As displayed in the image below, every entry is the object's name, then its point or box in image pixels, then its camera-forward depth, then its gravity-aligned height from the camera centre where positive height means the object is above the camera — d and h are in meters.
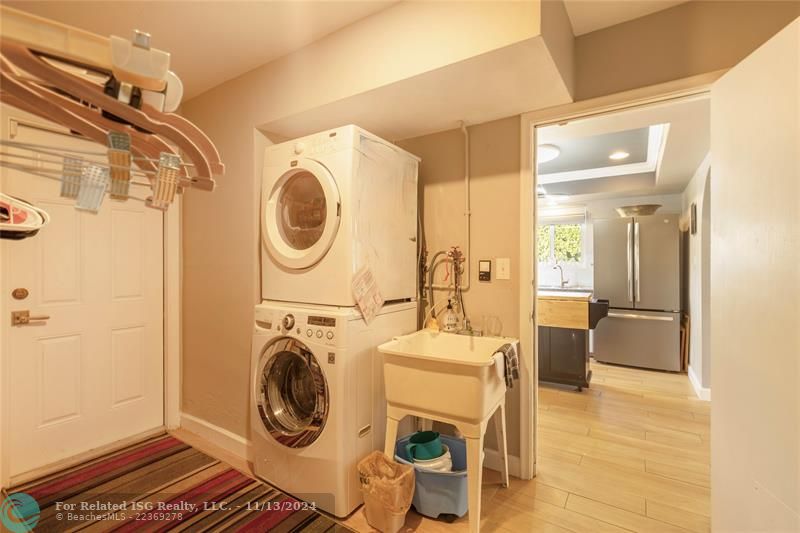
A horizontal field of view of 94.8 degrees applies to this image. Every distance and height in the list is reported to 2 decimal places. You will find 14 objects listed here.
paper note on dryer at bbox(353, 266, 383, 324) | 1.82 -0.13
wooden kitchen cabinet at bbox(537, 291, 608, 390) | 3.57 -0.65
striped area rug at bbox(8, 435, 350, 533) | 1.73 -1.20
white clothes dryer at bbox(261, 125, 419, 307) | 1.79 +0.28
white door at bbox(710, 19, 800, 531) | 1.17 -0.07
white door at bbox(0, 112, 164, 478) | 2.10 -0.38
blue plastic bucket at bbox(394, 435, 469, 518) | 1.74 -1.07
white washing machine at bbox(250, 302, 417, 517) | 1.75 -0.67
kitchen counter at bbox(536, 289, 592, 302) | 3.62 -0.27
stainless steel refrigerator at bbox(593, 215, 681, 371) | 4.20 -0.24
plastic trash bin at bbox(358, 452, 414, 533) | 1.62 -1.00
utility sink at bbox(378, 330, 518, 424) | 1.56 -0.51
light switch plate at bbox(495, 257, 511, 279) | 2.17 +0.01
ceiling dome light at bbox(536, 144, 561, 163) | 3.27 +1.07
